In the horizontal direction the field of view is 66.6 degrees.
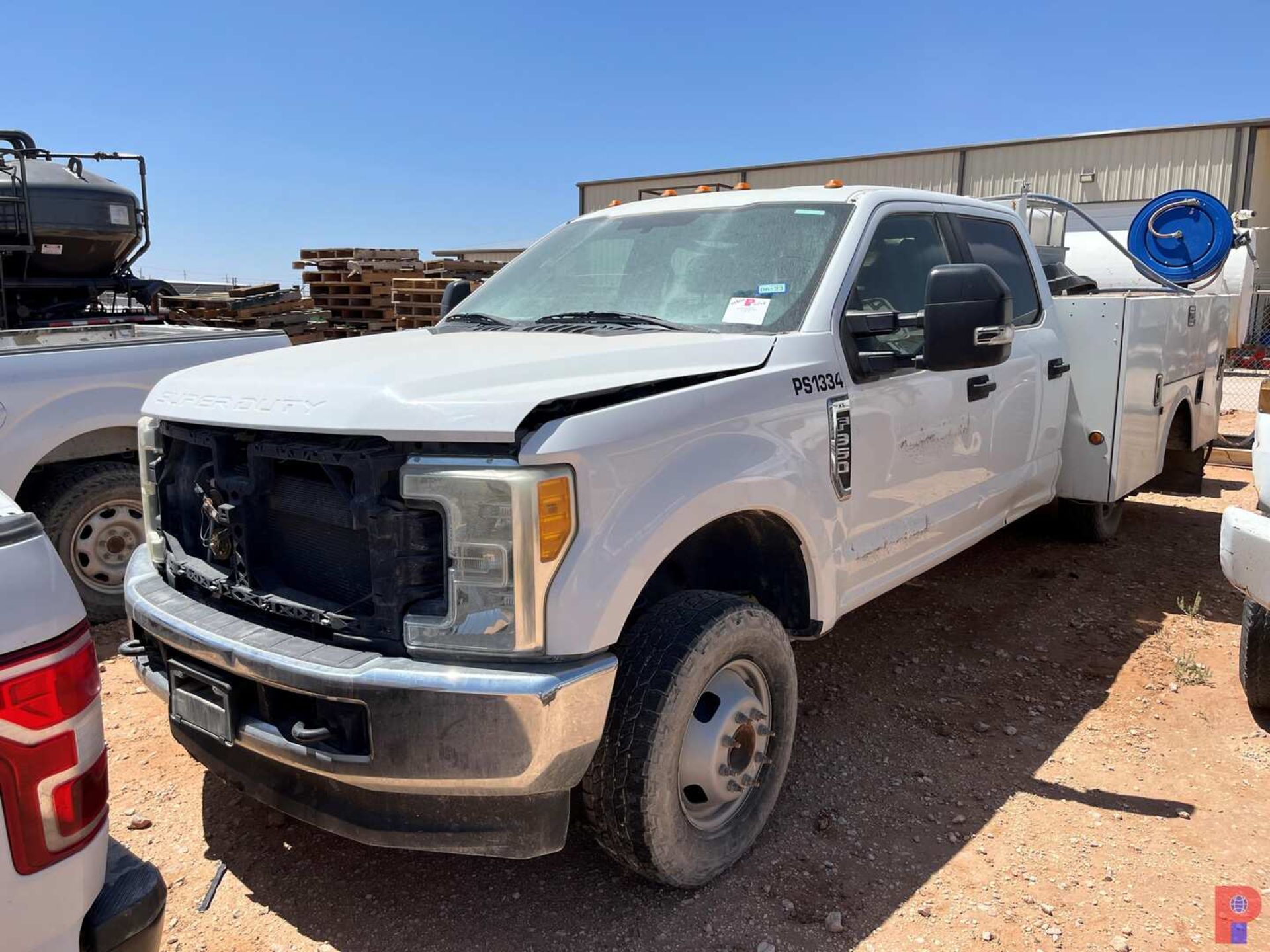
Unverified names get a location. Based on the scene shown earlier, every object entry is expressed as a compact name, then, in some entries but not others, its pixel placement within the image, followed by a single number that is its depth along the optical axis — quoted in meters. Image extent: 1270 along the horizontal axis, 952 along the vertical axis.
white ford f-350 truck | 2.23
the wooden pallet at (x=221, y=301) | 11.32
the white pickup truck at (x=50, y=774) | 1.41
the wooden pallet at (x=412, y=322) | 11.49
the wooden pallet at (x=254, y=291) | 12.04
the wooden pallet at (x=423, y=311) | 11.51
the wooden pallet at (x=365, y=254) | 12.71
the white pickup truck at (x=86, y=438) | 4.34
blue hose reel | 8.17
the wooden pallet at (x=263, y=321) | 11.47
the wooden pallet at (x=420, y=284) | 11.30
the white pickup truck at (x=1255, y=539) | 3.14
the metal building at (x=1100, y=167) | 21.80
